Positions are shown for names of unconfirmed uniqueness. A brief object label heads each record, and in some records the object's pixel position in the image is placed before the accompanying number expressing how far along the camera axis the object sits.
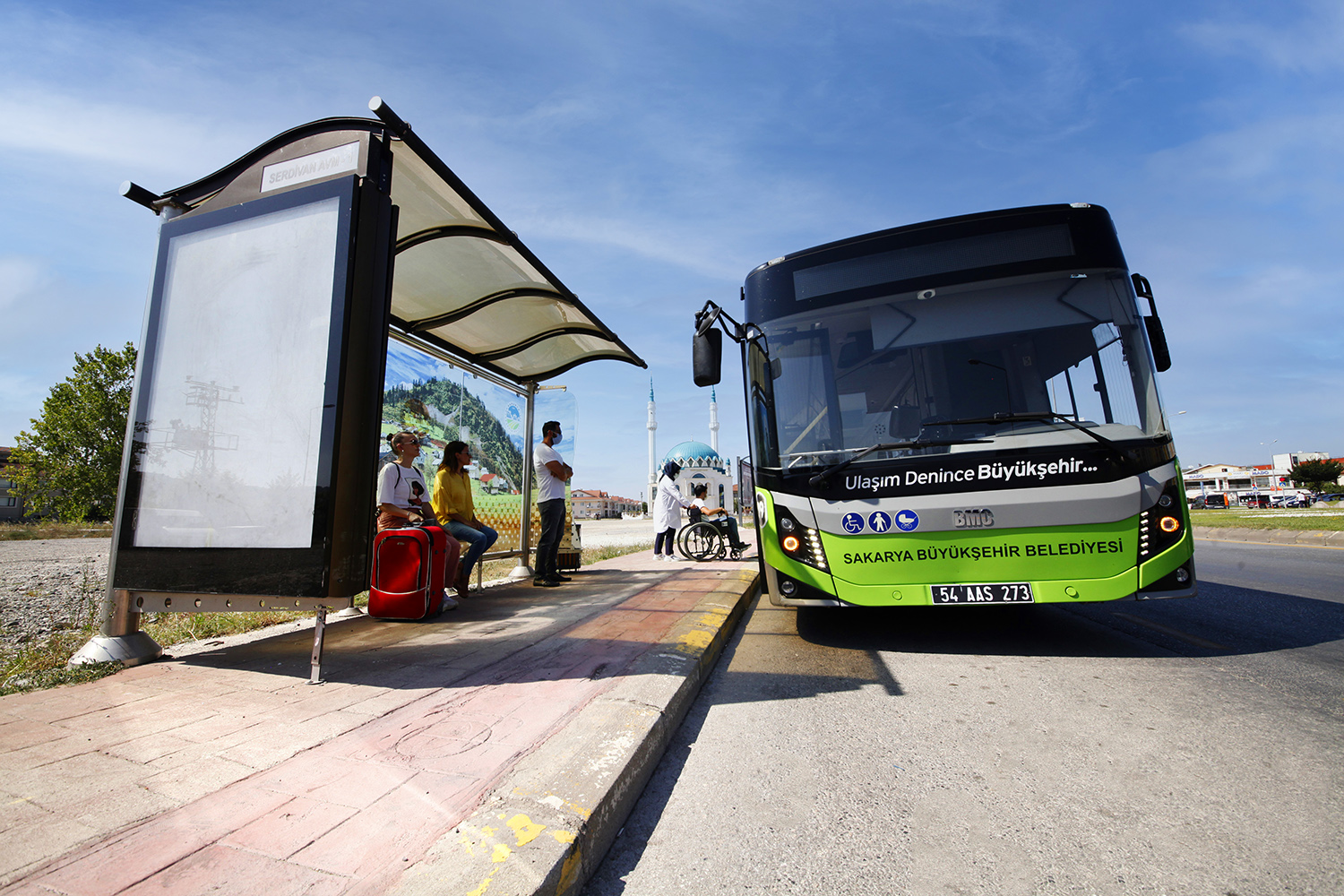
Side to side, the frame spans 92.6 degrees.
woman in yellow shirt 6.42
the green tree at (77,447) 37.47
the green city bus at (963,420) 3.85
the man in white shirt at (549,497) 7.36
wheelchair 11.09
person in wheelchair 11.07
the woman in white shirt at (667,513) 11.05
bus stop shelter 3.18
